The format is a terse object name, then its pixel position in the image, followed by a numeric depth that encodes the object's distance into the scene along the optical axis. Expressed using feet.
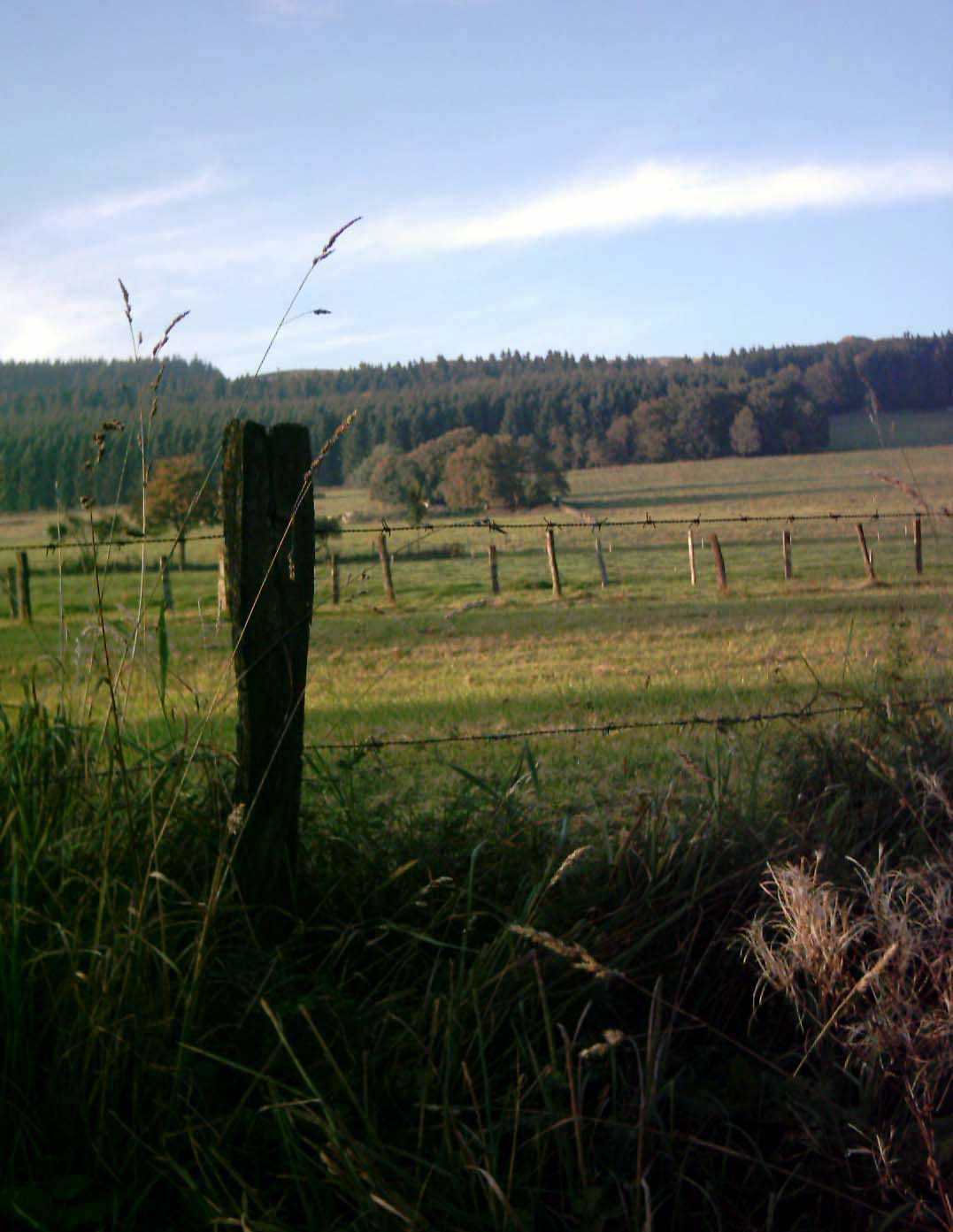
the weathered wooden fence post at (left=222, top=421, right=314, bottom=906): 9.41
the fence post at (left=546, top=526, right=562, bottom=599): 83.27
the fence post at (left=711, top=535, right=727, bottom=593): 80.12
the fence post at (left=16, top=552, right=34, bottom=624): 62.80
